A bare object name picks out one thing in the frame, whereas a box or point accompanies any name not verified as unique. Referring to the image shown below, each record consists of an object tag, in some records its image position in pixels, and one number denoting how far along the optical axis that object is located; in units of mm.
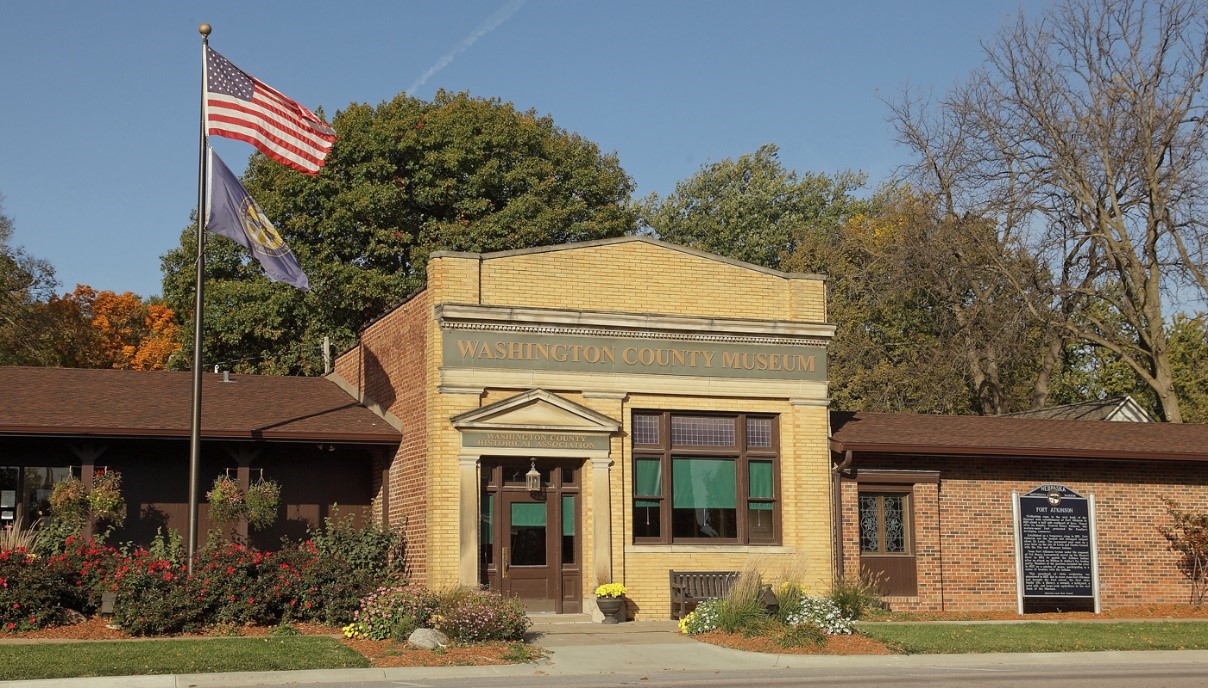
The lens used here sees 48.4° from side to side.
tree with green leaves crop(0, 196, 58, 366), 44500
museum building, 22891
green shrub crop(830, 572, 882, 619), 23234
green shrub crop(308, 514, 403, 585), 23203
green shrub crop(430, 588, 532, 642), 18562
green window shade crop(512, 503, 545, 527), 23109
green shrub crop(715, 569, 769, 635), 19734
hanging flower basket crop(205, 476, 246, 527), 22906
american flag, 20297
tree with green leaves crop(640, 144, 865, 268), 52750
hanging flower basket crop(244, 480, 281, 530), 22938
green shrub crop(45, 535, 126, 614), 19828
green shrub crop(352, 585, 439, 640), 18719
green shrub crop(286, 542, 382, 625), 20547
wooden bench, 22891
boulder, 17938
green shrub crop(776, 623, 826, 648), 18750
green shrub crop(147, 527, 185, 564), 21156
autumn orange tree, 49938
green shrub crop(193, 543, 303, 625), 19719
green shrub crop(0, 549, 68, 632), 18906
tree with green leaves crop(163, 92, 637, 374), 39312
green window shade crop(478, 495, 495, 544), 22828
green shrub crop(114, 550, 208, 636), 18766
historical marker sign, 25766
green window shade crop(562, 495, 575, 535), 23328
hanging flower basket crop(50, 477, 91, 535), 21656
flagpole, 19578
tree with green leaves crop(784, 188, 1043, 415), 41156
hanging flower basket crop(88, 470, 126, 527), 22000
